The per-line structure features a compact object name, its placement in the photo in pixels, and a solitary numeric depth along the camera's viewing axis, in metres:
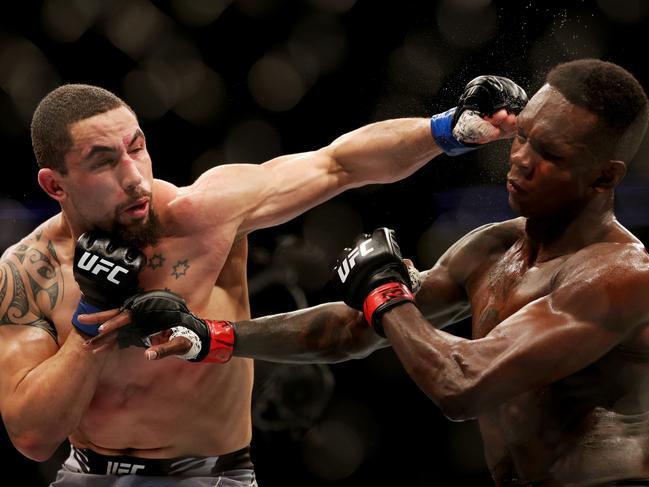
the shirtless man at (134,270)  3.37
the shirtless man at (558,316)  3.05
